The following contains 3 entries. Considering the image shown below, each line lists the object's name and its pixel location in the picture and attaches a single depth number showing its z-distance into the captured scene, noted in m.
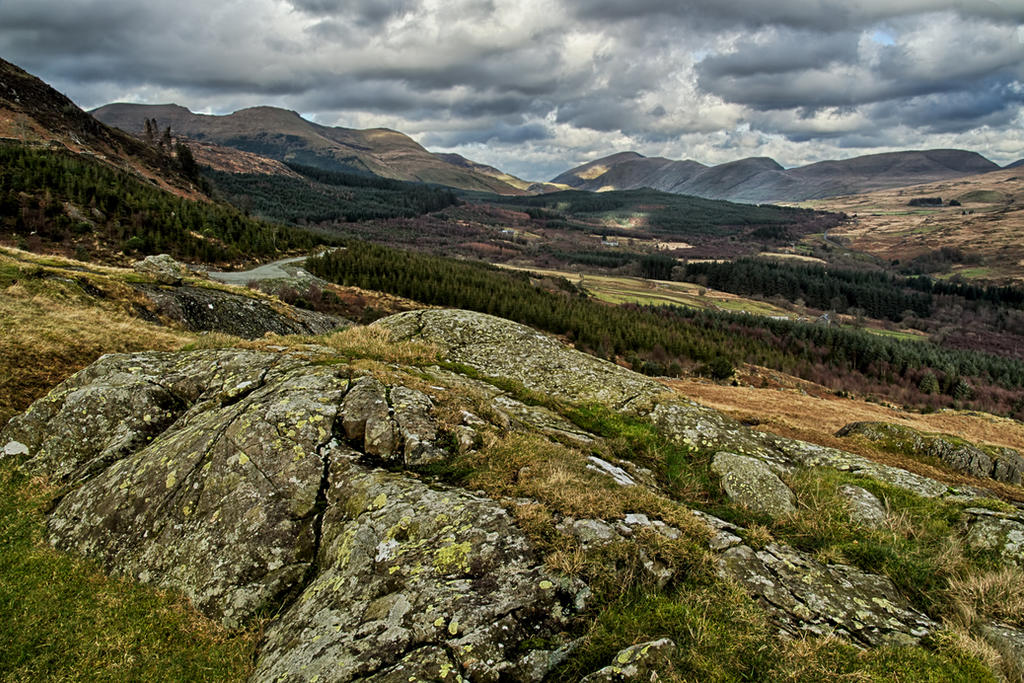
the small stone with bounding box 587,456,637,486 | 9.04
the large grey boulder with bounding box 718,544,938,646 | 5.77
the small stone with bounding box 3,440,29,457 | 9.59
